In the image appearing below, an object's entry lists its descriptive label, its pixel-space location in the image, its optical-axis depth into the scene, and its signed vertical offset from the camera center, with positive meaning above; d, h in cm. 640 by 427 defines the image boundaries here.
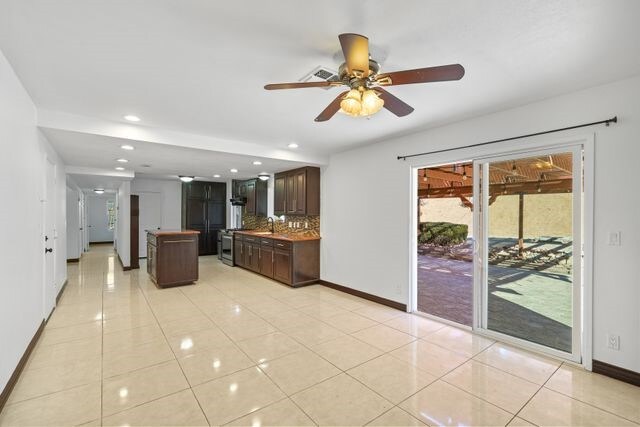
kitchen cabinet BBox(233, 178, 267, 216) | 745 +42
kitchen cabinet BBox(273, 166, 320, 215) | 570 +40
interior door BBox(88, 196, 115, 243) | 1222 -37
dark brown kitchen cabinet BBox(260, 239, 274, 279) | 597 -96
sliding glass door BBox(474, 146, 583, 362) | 278 -24
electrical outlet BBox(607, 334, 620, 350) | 246 -110
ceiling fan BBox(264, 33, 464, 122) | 161 +81
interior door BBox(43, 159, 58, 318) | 359 -37
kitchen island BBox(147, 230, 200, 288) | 534 -87
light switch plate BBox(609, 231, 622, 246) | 246 -22
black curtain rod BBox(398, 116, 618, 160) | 250 +78
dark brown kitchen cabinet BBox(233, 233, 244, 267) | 715 -97
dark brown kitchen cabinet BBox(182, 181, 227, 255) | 880 +4
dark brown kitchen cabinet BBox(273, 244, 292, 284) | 545 -103
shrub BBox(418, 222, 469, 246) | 1073 -82
